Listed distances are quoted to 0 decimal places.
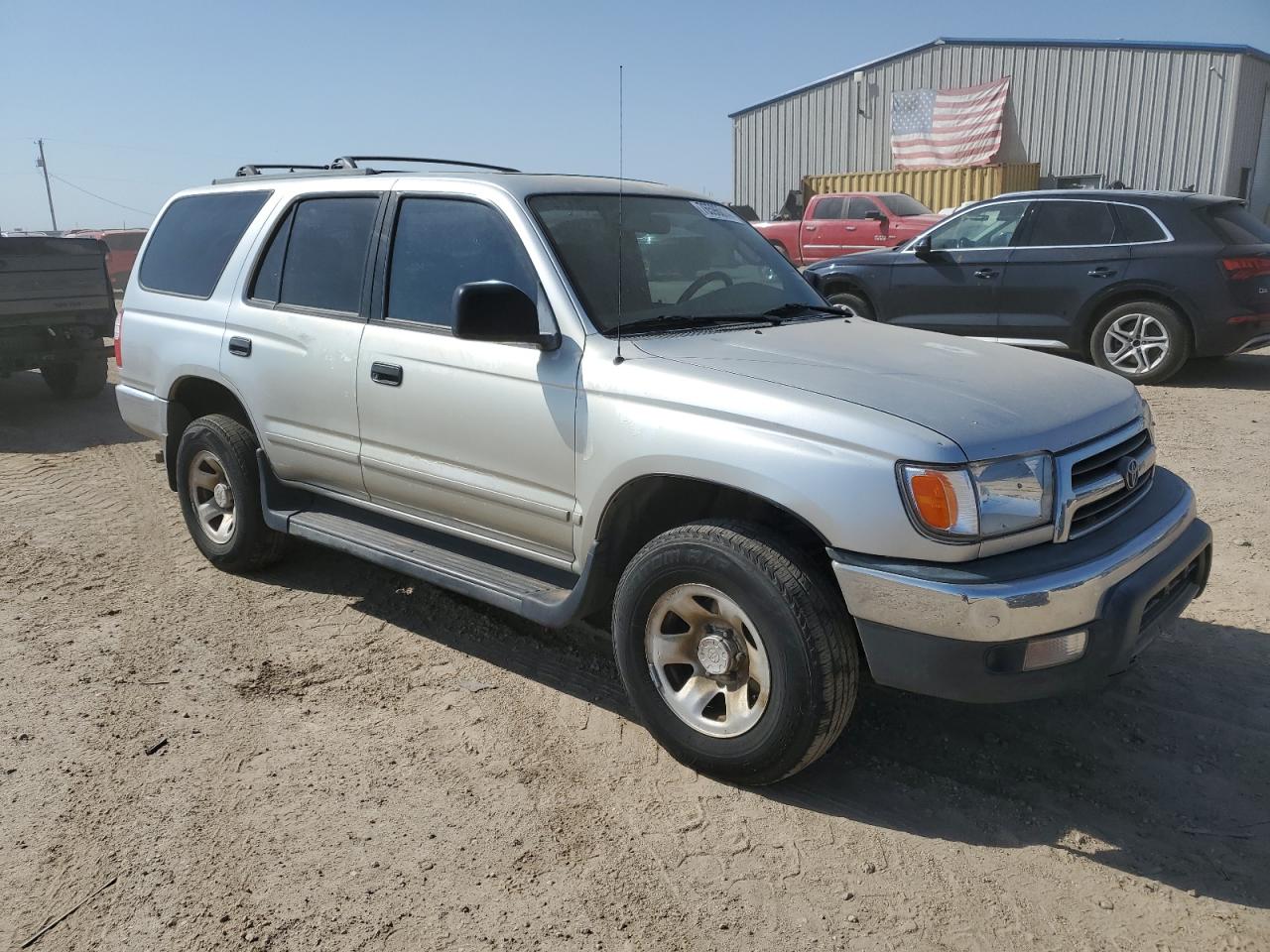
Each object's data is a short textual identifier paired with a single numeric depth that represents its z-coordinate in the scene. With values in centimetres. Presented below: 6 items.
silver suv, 276
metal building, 2370
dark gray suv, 855
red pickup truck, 1780
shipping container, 2481
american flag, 2589
